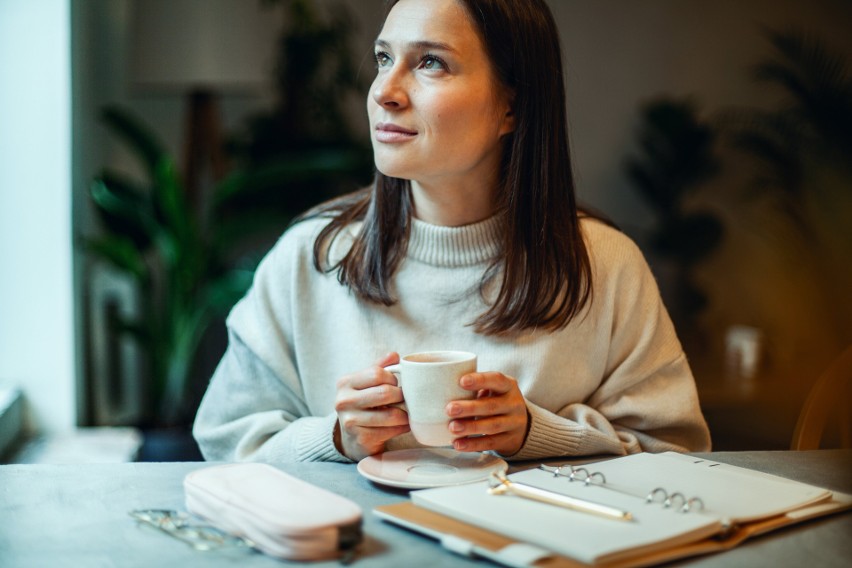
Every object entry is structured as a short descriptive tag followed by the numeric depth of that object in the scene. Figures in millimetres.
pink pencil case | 725
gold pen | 772
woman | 1238
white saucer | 932
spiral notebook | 717
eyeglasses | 762
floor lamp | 2641
